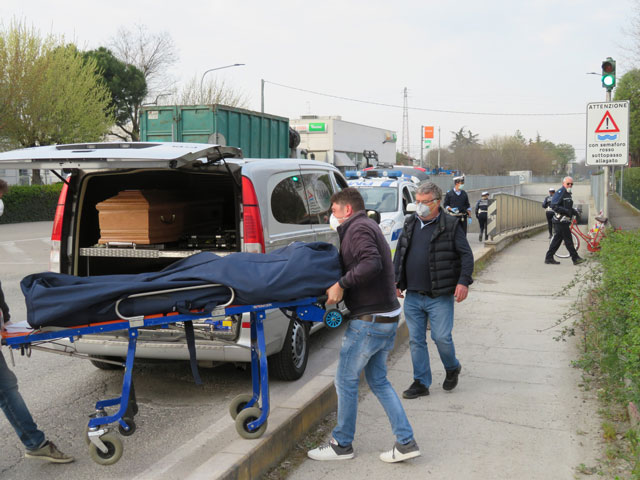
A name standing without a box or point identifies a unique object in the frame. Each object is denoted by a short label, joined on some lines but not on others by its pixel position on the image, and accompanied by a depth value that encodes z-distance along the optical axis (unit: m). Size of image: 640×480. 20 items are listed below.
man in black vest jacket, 5.53
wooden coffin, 6.04
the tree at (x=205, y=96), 43.25
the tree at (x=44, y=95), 28.02
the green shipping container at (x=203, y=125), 15.10
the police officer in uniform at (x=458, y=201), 17.66
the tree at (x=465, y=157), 103.75
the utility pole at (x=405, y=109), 91.25
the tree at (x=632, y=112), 48.75
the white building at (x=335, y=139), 59.50
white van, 4.67
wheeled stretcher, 4.00
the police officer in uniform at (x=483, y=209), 20.48
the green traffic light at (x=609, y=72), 12.77
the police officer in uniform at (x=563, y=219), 14.18
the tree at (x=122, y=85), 41.91
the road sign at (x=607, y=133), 13.42
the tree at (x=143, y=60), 48.41
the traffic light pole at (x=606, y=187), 13.92
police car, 13.33
